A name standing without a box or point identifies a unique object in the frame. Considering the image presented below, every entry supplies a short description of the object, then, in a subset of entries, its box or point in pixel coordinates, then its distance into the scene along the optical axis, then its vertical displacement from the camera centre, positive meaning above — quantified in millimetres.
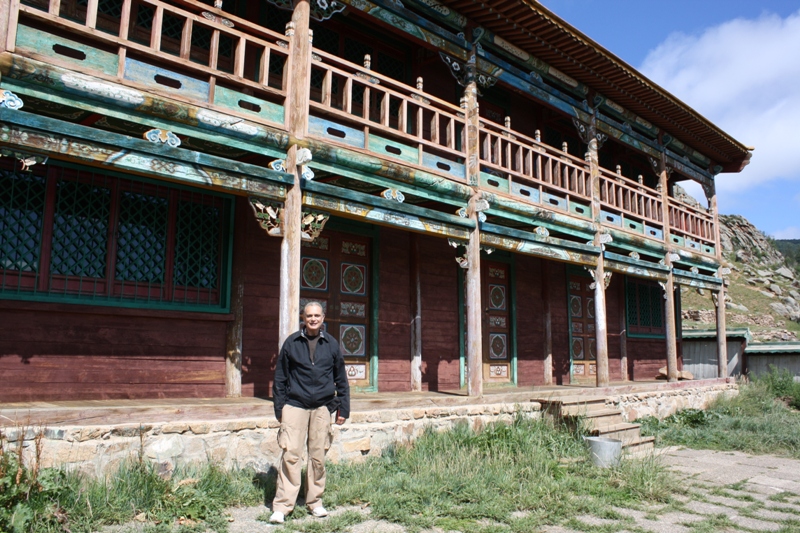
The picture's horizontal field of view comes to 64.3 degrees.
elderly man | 5457 -483
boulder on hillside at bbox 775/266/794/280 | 58281 +7299
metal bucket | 7738 -1236
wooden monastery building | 6512 +1871
